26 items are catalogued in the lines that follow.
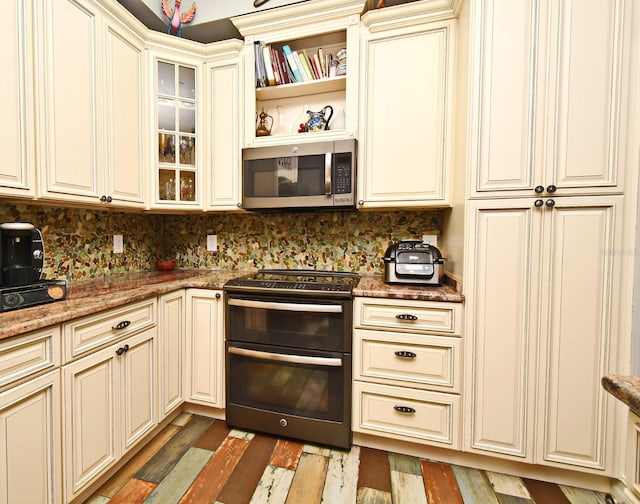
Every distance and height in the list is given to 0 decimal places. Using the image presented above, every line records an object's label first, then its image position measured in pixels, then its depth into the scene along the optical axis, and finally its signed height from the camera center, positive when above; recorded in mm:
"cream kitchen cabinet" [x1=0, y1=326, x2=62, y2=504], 1001 -632
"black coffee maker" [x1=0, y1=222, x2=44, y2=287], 1274 -64
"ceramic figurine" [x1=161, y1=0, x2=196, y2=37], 2029 +1519
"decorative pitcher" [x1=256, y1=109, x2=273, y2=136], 2096 +836
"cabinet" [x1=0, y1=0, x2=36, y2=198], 1238 +576
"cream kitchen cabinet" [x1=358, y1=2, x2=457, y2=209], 1717 +791
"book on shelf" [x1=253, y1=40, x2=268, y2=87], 1967 +1158
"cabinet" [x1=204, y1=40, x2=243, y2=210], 2027 +769
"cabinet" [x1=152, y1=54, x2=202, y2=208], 1977 +722
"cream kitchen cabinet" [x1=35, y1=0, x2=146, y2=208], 1389 +702
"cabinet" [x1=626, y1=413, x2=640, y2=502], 487 -355
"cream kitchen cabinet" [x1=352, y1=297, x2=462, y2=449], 1537 -668
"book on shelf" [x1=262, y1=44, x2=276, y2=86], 1966 +1152
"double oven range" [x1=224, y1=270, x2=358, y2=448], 1648 -648
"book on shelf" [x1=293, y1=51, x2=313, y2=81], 1984 +1149
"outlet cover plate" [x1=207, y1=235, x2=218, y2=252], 2496 -16
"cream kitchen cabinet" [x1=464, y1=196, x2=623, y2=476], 1339 -386
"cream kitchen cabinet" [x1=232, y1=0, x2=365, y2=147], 1820 +1062
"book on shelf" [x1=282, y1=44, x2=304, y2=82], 1983 +1169
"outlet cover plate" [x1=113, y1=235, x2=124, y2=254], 2174 -27
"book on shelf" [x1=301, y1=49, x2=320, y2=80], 1984 +1143
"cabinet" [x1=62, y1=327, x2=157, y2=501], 1221 -755
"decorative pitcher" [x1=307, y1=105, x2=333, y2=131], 1984 +800
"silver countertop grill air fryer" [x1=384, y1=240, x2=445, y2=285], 1725 -125
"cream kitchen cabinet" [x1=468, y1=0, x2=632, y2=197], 1283 +654
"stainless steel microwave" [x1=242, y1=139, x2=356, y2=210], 1807 +411
